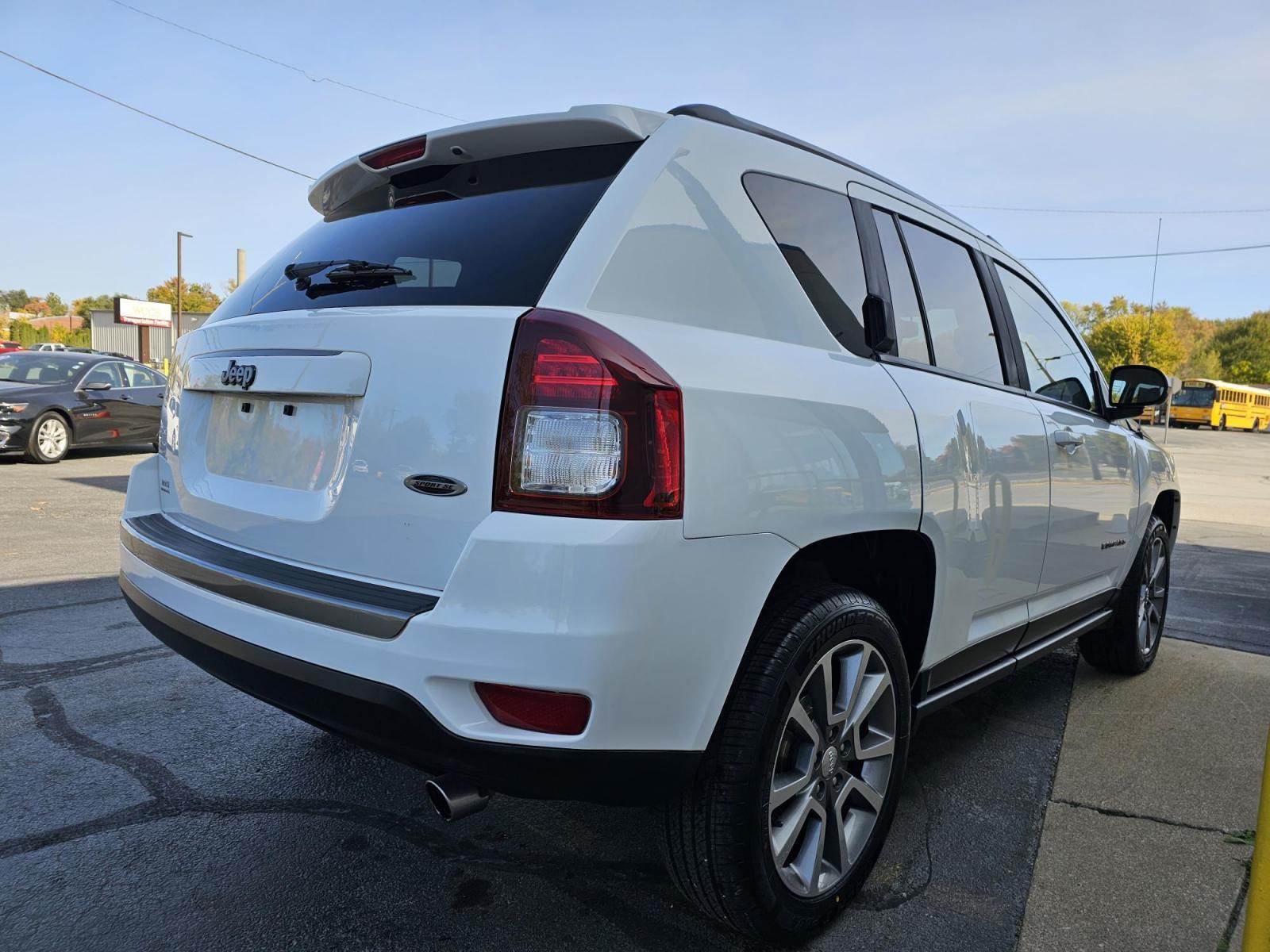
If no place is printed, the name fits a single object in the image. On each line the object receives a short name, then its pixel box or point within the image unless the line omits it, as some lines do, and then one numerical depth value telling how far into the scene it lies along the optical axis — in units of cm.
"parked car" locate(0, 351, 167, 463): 1136
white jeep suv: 171
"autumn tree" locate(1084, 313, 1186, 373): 6375
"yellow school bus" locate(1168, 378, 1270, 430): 5041
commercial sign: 5388
